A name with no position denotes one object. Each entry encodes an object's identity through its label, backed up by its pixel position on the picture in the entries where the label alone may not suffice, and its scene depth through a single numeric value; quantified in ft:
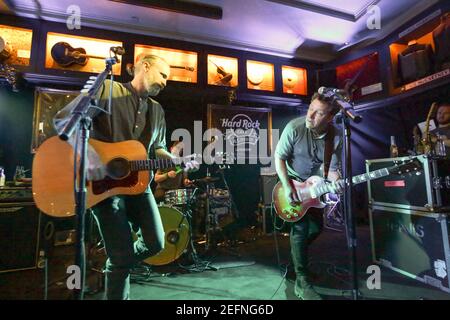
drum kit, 10.50
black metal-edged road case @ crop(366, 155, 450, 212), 8.09
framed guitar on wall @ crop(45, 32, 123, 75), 13.75
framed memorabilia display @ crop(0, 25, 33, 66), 13.43
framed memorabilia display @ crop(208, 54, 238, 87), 16.80
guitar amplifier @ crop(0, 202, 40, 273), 9.66
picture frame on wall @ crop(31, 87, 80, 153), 13.52
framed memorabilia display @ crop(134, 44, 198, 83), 15.91
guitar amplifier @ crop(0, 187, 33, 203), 9.98
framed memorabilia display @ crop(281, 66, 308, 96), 18.74
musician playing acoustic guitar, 5.58
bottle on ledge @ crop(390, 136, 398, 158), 11.19
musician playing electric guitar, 8.11
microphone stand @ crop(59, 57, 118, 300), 4.41
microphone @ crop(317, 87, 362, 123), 5.43
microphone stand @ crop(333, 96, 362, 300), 5.66
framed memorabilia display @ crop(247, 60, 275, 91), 17.75
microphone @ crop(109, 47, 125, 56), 5.76
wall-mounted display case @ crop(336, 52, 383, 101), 16.58
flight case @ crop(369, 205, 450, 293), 7.88
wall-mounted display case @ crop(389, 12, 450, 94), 12.34
